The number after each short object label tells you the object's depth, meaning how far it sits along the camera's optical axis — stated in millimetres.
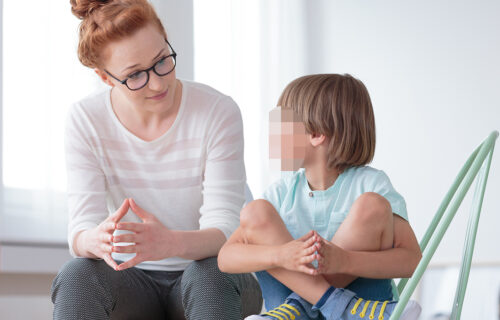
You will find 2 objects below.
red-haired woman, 2459
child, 2235
